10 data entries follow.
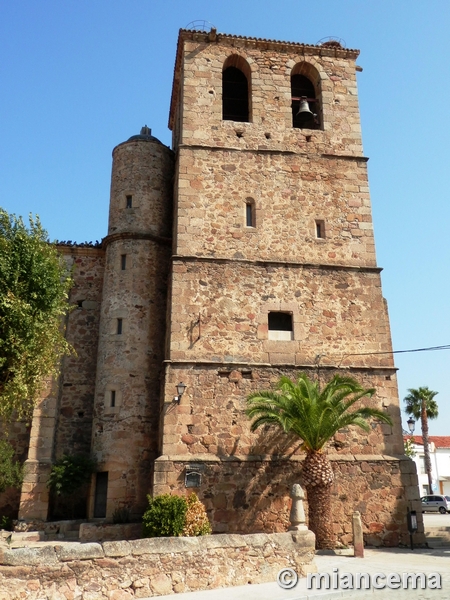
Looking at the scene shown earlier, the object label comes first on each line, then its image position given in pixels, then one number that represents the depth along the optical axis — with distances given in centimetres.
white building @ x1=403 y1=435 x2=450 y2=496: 4803
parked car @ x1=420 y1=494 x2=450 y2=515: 3039
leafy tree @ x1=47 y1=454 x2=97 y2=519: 1429
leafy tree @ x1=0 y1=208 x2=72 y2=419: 1172
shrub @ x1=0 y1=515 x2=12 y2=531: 1464
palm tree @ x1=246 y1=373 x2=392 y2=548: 1254
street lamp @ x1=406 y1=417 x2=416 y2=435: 2154
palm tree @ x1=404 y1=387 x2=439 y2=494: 3828
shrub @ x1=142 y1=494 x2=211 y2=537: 1183
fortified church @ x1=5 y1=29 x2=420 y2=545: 1371
